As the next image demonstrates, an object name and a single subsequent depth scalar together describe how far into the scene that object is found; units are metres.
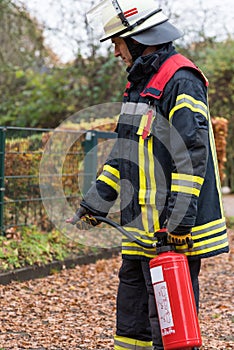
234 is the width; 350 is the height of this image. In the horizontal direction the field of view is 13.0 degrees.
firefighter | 5.12
